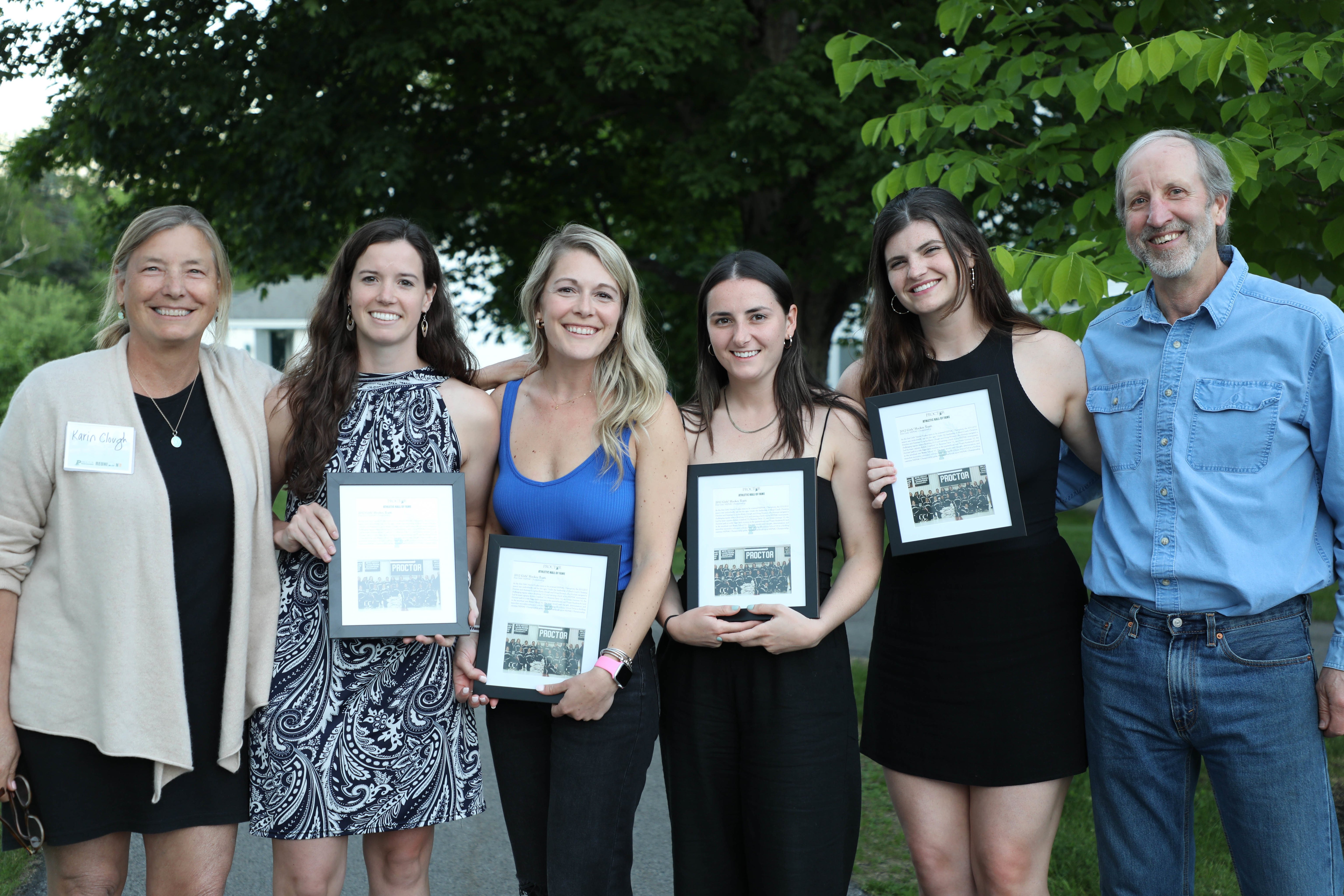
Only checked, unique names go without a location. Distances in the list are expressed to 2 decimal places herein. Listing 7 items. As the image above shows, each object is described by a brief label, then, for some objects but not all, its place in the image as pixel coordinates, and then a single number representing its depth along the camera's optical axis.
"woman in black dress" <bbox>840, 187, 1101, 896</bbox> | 3.25
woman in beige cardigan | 2.93
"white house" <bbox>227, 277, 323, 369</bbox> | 49.38
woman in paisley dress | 3.15
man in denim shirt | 2.86
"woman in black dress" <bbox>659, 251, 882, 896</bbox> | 3.11
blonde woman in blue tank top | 3.10
